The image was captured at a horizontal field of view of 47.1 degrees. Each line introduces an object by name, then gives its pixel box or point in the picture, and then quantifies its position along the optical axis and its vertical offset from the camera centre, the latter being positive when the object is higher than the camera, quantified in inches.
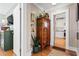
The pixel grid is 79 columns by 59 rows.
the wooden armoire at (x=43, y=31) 78.8 -1.3
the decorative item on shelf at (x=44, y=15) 77.4 +12.6
